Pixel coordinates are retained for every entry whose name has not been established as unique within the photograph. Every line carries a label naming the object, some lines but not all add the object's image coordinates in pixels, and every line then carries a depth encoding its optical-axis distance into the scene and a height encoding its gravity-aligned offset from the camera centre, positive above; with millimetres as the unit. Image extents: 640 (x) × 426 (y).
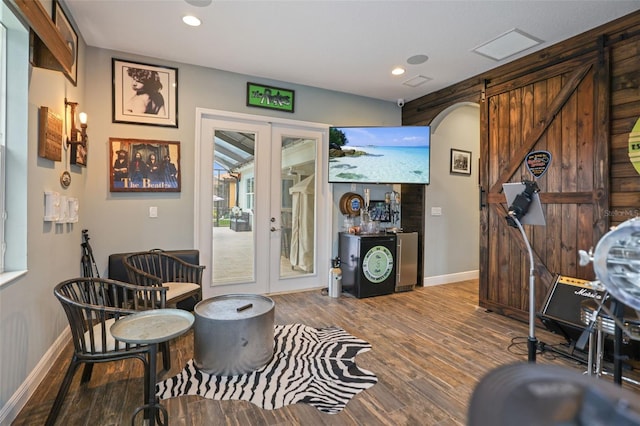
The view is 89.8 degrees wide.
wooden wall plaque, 2186 +550
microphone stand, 2154 -823
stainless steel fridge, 4504 -653
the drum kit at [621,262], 822 -121
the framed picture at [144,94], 3453 +1322
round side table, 1633 -627
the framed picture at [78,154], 2826 +533
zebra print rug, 2047 -1162
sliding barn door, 2834 +445
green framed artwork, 4086 +1522
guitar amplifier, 2586 -713
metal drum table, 2215 -881
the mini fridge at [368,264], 4199 -669
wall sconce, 2752 +752
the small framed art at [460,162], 5113 +857
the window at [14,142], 1944 +436
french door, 3916 +121
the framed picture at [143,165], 3436 +526
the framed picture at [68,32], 2376 +1451
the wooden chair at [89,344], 1714 -731
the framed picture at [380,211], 4797 +52
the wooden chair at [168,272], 2896 -589
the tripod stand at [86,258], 3162 -450
